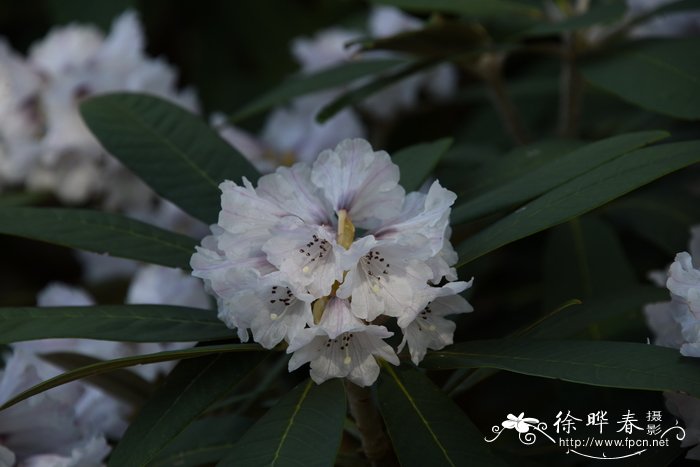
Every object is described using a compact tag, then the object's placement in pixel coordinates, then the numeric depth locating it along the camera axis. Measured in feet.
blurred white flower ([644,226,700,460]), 5.33
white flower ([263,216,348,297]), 5.31
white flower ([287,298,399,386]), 5.33
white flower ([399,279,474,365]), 5.37
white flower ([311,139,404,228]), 5.38
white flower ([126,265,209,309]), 6.25
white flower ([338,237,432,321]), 5.31
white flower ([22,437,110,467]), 5.60
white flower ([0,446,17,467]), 5.50
